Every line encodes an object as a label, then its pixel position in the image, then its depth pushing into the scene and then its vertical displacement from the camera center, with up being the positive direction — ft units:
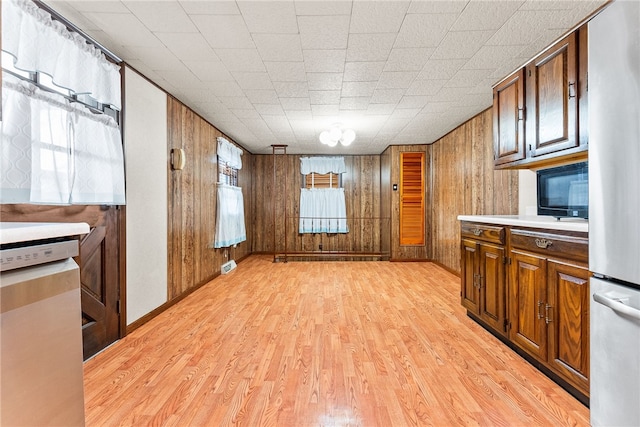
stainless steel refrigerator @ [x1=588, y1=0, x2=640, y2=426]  3.12 -0.02
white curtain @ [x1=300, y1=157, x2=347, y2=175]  22.39 +3.45
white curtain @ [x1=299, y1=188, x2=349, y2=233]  22.53 -0.03
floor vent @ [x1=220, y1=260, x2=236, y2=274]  15.94 -3.05
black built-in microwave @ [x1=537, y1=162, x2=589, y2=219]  6.31 +0.43
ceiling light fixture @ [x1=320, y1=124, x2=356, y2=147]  13.88 +3.57
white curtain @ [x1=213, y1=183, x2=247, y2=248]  15.55 -0.35
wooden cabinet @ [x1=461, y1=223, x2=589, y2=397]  5.15 -1.82
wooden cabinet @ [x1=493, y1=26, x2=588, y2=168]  5.93 +2.35
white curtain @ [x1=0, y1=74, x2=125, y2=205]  5.27 +1.26
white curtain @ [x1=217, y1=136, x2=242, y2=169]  15.65 +3.28
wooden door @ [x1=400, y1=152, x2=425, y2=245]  19.34 +0.72
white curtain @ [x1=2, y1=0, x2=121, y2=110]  5.25 +3.24
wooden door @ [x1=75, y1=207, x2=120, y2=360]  6.88 -1.79
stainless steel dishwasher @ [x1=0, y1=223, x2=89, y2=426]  2.44 -1.05
